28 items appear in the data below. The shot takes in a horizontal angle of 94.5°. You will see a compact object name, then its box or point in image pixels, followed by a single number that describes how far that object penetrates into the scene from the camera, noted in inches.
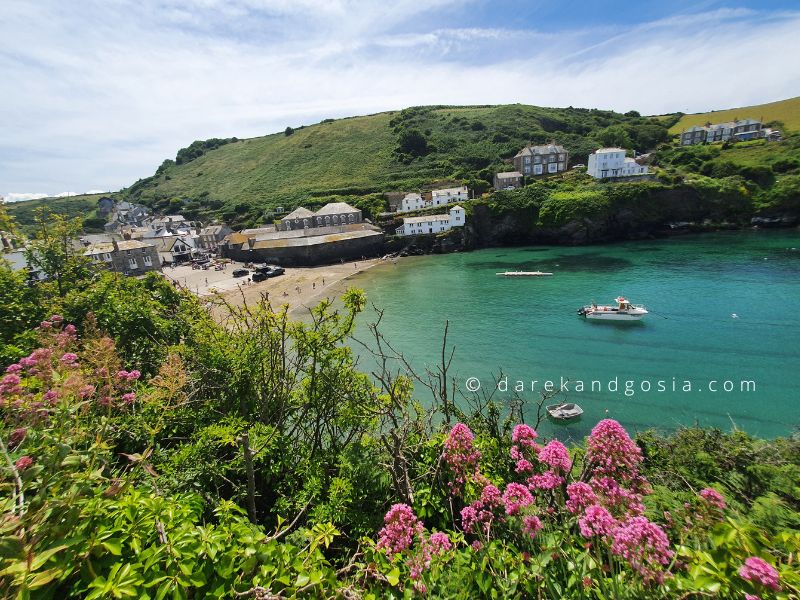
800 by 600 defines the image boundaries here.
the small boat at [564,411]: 688.4
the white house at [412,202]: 2938.0
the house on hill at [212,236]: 3169.3
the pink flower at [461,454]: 161.6
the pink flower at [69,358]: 192.3
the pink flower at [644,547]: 96.0
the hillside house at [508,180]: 3171.8
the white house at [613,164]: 2901.1
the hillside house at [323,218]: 2950.3
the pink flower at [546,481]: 139.5
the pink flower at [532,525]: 120.5
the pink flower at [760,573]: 74.0
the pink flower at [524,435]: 167.9
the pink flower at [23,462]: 94.3
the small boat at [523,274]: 1776.0
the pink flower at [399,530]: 119.8
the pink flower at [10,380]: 152.6
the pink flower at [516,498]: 128.0
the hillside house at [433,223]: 2630.4
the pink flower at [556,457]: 147.0
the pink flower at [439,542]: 118.9
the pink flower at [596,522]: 106.2
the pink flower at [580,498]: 121.5
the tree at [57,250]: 412.5
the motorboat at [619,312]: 1152.2
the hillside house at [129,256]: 2399.1
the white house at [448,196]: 2962.6
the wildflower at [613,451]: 135.6
